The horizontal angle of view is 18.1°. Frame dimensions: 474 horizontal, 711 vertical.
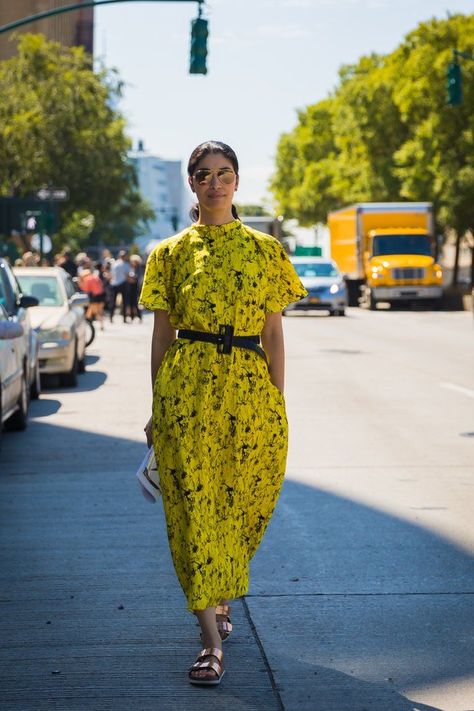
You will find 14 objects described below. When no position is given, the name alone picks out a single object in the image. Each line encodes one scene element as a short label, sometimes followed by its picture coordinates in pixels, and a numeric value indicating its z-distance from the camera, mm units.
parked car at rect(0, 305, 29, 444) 11516
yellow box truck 46344
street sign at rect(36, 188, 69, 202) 32156
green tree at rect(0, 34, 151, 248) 50750
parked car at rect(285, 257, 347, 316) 41562
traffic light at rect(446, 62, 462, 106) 28906
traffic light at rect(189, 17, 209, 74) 22078
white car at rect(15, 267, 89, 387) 17891
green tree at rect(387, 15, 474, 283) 56844
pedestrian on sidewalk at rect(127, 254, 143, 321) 37062
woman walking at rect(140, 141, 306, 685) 4965
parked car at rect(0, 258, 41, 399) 13906
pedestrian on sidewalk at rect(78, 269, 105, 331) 31531
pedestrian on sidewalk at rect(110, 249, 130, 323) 36250
